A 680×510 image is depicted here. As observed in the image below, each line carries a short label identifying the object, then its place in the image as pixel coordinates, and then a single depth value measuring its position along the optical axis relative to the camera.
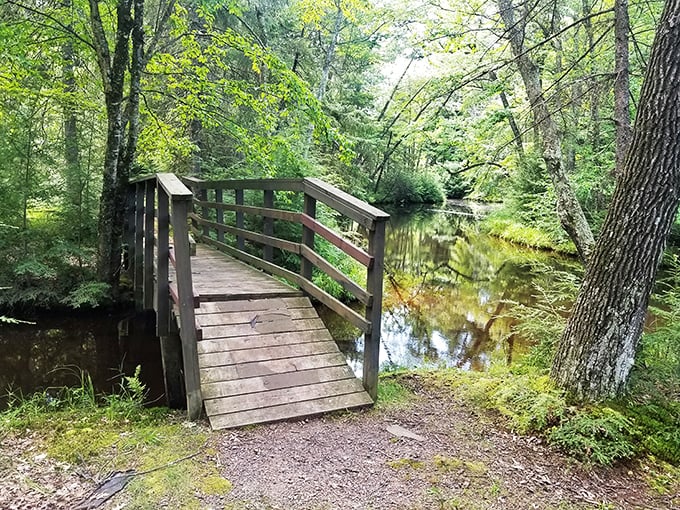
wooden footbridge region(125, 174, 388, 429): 3.34
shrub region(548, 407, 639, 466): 2.79
